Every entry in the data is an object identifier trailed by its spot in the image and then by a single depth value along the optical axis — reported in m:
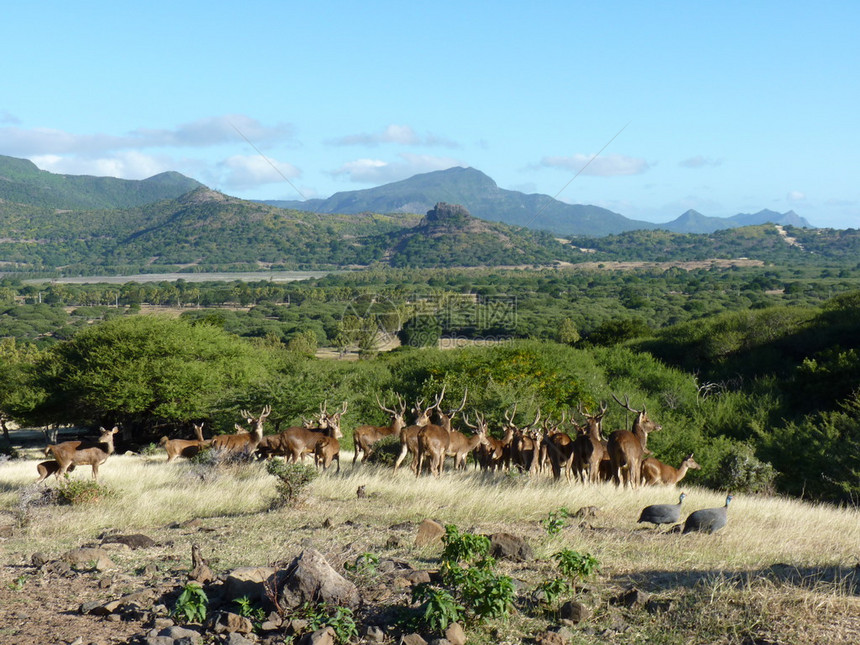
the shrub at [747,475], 19.44
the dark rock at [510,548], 8.37
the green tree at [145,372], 32.78
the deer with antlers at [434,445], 15.68
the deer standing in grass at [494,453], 17.30
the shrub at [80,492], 11.77
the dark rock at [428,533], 8.94
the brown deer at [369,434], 17.42
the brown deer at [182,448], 20.77
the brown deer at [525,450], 16.45
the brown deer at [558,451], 15.80
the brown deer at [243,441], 17.56
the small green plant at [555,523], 8.59
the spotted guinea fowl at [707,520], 9.91
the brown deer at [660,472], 15.09
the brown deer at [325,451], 15.95
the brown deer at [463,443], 16.42
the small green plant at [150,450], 26.91
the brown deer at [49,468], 15.69
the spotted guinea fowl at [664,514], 10.14
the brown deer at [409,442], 15.91
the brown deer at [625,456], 14.64
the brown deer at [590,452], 14.99
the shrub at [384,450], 17.69
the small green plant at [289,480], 11.66
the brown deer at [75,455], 15.53
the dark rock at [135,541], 9.09
